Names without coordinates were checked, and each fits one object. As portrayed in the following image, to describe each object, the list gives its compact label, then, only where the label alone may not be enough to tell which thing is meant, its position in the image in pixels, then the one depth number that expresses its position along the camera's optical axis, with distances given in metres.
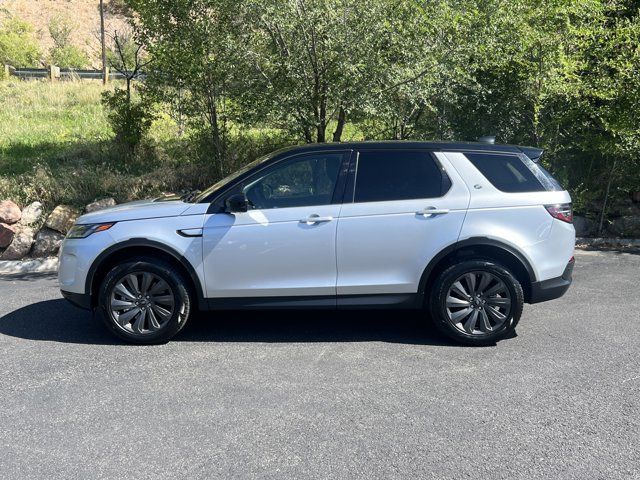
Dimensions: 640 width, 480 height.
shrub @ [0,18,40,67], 40.31
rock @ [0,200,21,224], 9.03
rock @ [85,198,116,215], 9.37
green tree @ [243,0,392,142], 8.09
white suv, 5.16
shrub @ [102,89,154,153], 10.76
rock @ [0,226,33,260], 8.95
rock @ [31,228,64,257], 9.02
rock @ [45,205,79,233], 9.12
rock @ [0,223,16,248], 8.96
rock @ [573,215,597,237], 10.39
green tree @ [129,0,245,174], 8.91
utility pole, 21.15
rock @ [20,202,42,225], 9.22
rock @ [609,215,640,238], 10.34
